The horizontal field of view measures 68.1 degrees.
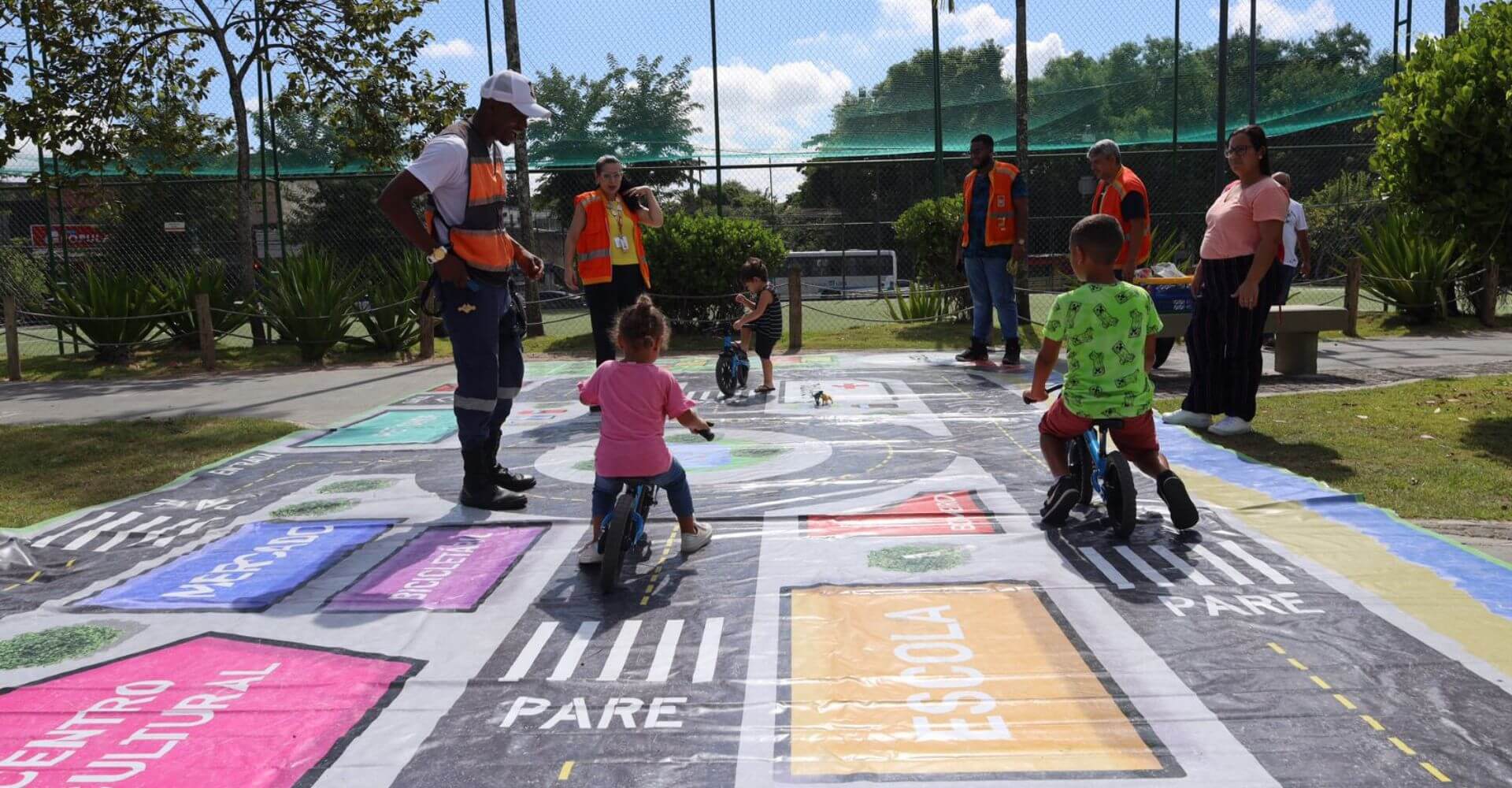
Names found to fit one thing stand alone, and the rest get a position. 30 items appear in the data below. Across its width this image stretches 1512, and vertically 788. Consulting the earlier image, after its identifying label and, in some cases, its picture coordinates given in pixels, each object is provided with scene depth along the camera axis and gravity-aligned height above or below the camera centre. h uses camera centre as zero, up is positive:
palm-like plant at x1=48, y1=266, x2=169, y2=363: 12.41 +0.05
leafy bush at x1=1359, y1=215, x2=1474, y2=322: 12.36 +0.09
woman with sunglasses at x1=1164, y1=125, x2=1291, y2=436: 5.70 -0.04
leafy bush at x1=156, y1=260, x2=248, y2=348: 12.84 +0.12
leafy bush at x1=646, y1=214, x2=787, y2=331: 12.42 +0.43
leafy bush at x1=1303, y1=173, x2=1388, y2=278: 20.45 +1.20
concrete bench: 8.38 -0.36
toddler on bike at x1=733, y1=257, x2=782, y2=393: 8.26 -0.13
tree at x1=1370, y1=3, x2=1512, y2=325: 6.29 +0.81
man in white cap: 4.68 +0.24
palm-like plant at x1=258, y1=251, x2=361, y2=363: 11.96 +0.08
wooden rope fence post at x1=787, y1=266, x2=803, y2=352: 11.59 -0.16
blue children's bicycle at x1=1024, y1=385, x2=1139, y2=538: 4.02 -0.70
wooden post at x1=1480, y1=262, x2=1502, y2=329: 12.24 -0.20
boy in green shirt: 4.18 -0.24
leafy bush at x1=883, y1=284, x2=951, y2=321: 13.43 -0.15
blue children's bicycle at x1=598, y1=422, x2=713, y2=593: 3.62 -0.77
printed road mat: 2.45 -0.96
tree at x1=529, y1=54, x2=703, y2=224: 15.99 +2.59
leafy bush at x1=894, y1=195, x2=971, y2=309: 13.22 +0.65
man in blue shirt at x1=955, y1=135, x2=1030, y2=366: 9.00 +0.41
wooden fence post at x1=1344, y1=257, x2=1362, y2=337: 11.76 -0.06
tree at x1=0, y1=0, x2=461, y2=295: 12.64 +2.82
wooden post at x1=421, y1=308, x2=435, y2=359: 11.74 -0.31
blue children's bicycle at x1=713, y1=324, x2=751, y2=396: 8.11 -0.51
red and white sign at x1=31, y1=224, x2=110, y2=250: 15.34 +1.12
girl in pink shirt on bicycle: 3.93 -0.41
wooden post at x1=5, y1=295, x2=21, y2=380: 11.05 -0.24
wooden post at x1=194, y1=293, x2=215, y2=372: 11.67 -0.19
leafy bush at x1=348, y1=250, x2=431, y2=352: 12.12 +0.00
